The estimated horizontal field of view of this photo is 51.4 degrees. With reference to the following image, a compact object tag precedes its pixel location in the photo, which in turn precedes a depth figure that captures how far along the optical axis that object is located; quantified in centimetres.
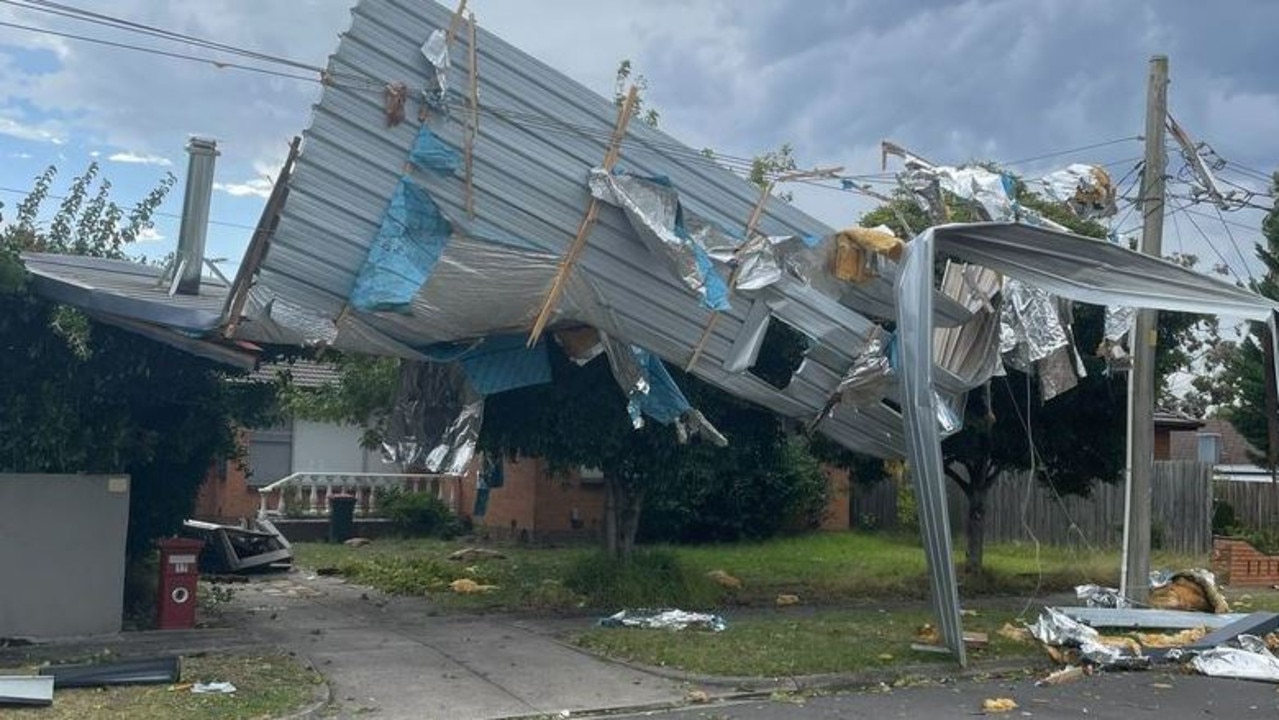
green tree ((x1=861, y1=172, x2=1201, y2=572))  1731
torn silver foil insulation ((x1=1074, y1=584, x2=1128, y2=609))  1553
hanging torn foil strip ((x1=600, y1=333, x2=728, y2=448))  1427
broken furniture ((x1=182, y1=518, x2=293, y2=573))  1853
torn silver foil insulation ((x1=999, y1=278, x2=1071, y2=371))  1533
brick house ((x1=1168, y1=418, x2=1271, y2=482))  4397
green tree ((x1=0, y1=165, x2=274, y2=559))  1282
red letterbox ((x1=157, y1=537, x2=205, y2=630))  1367
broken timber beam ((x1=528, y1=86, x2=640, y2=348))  1333
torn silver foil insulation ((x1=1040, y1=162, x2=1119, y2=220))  1586
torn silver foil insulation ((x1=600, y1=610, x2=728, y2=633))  1447
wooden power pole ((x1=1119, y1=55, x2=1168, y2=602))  1519
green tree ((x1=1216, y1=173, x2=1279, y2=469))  2880
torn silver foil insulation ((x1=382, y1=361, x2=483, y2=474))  1526
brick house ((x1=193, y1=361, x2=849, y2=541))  2469
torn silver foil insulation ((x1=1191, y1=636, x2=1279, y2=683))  1306
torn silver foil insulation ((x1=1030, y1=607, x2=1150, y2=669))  1332
